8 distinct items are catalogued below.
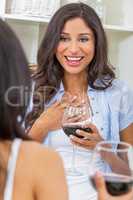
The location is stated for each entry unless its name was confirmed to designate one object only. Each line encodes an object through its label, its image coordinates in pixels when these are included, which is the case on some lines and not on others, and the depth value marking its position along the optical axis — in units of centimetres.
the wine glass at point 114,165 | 71
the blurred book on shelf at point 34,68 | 149
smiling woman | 136
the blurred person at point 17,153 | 67
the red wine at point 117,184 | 71
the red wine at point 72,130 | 121
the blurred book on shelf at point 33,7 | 175
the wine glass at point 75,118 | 121
